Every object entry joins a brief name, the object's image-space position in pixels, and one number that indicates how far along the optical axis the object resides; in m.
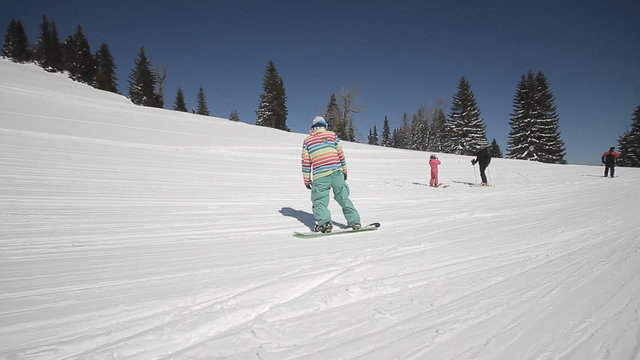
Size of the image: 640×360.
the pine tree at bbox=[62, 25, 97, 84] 56.45
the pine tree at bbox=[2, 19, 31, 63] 58.00
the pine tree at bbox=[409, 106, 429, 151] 63.66
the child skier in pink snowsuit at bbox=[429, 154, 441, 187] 11.77
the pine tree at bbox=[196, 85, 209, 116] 79.44
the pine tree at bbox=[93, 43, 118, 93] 59.57
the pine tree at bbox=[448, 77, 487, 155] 48.19
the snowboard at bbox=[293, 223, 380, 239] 3.93
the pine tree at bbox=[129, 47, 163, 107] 55.88
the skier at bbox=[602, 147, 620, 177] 15.38
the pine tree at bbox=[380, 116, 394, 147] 110.03
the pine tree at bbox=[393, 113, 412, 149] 86.51
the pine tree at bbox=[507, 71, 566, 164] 40.81
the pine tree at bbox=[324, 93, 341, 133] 53.91
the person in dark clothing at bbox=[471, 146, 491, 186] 12.30
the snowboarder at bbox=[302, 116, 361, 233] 4.32
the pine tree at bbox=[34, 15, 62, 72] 55.94
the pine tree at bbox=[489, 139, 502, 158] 77.00
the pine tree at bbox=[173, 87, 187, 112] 67.75
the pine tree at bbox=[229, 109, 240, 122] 73.81
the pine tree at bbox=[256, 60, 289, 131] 55.28
